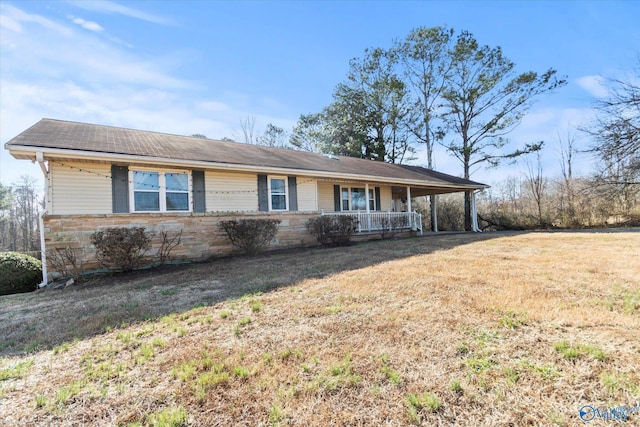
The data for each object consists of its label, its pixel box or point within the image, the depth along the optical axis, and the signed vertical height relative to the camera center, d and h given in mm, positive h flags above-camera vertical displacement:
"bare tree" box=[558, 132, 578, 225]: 16328 +2181
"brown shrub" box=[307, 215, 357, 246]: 10727 -351
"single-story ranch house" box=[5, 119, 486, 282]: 7168 +1330
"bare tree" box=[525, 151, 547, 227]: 19609 +2318
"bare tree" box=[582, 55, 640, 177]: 10742 +3363
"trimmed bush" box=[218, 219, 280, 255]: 8820 -305
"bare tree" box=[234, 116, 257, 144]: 29000 +9844
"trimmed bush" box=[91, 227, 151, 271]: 6746 -452
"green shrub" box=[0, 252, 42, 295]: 7051 -1084
